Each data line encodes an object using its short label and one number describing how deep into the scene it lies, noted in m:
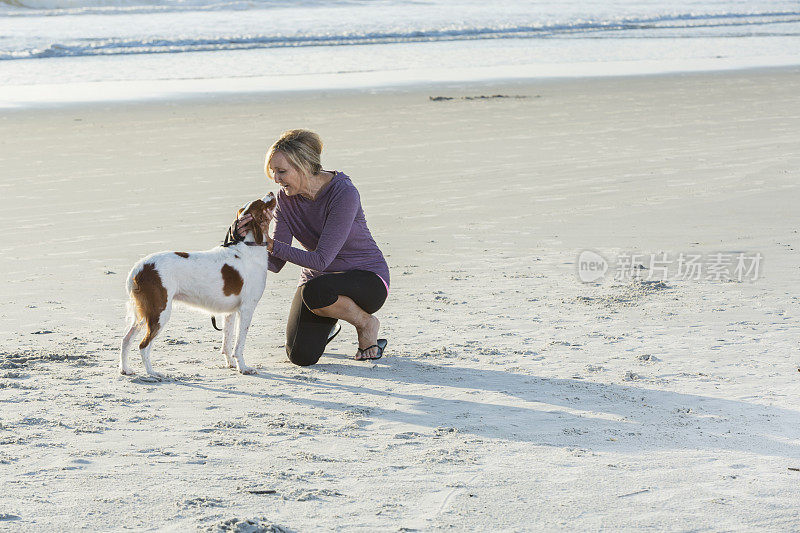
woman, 11.38
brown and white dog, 10.65
